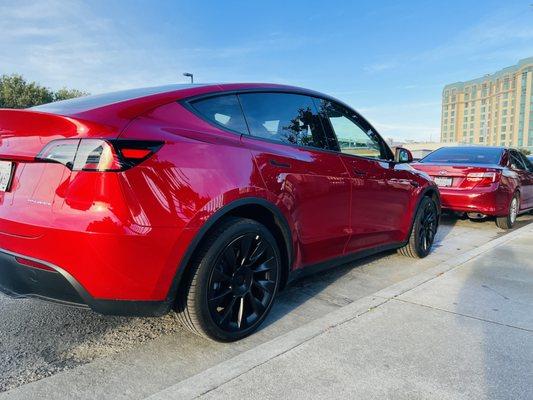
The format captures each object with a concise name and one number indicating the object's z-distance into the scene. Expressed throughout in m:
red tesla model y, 2.15
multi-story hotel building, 109.12
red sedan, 6.89
